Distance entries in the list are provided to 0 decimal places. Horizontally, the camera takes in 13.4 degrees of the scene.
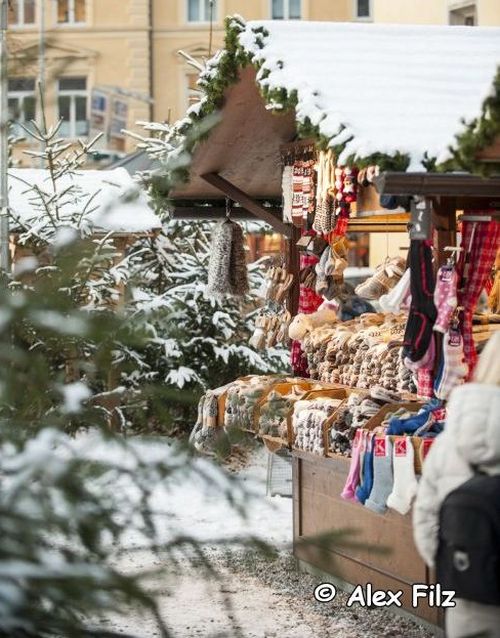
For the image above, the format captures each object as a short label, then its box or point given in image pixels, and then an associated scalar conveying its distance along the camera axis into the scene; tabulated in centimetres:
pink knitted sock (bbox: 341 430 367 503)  1096
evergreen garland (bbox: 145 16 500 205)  911
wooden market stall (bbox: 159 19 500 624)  991
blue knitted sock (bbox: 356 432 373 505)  1081
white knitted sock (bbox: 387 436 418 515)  1036
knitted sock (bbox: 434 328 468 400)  1059
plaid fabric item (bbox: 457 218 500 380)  1072
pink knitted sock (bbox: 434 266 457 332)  1051
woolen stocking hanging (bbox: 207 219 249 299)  1545
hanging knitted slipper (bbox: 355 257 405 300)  1309
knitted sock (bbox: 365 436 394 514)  1059
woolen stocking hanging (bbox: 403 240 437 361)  1071
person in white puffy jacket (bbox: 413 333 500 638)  651
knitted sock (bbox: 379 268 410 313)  1116
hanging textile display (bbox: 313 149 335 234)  1250
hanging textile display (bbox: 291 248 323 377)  1446
